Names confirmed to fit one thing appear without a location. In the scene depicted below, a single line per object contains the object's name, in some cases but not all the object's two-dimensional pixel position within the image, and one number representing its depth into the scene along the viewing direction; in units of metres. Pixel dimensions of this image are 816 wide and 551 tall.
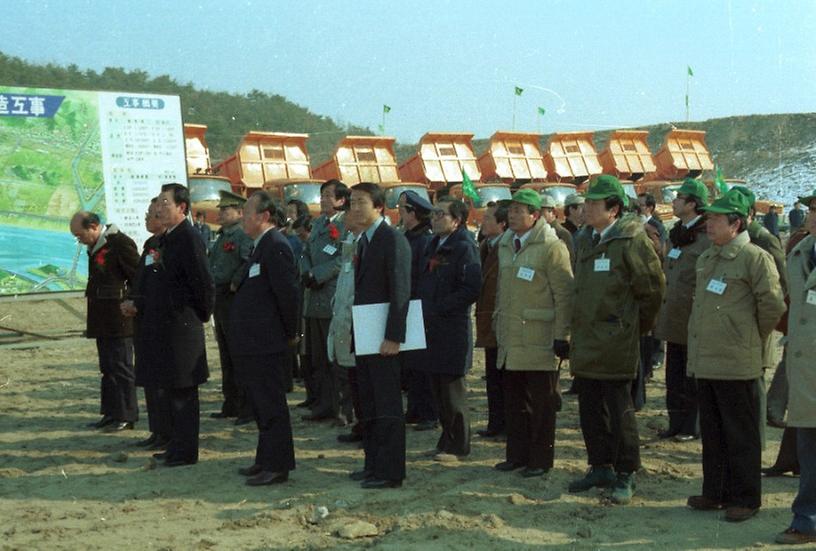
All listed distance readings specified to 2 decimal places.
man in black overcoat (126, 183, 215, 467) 6.57
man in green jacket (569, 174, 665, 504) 5.50
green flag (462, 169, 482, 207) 19.03
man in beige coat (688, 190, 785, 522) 5.23
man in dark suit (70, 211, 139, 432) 8.01
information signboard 10.97
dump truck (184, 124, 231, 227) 19.78
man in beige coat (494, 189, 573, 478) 6.06
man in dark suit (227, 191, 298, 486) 6.08
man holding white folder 5.90
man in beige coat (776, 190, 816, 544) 4.81
